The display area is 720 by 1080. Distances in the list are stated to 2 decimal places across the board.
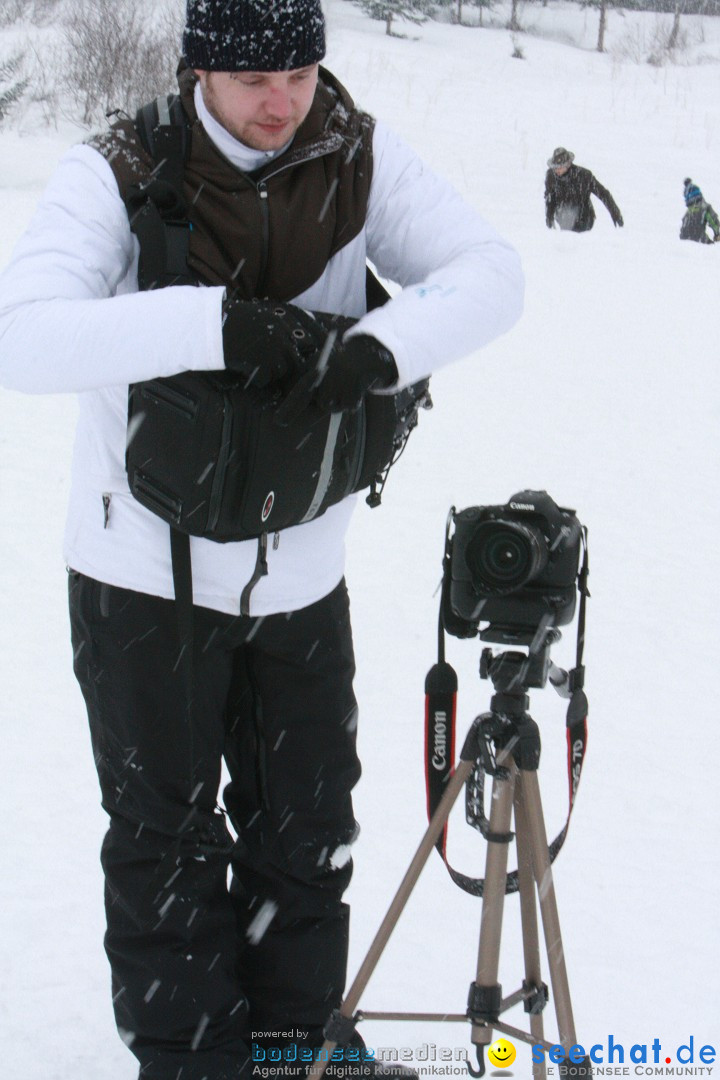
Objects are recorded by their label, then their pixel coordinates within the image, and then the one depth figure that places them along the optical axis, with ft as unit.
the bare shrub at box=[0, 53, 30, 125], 44.04
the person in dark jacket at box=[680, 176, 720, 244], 38.75
